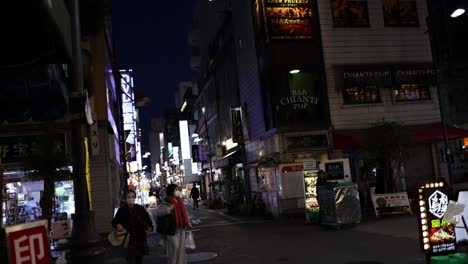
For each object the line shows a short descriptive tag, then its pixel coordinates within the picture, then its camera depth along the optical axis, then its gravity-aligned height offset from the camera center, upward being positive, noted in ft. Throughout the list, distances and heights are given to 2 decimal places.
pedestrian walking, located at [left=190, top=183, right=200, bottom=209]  121.60 -0.89
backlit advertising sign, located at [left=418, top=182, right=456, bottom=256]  28.60 -3.17
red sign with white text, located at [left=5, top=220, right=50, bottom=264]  15.89 -1.31
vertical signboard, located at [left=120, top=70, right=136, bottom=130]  168.86 +30.65
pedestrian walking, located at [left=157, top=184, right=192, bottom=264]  32.96 -2.29
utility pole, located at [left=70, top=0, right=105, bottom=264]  23.94 +0.50
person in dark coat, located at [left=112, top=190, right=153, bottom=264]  31.37 -1.95
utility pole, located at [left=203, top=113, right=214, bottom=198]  138.65 +10.86
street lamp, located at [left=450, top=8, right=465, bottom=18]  48.06 +15.67
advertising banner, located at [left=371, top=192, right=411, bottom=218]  63.77 -3.66
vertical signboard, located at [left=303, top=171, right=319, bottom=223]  64.85 -2.39
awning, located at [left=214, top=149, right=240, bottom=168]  110.24 +6.84
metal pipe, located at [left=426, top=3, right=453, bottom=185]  63.67 +6.97
